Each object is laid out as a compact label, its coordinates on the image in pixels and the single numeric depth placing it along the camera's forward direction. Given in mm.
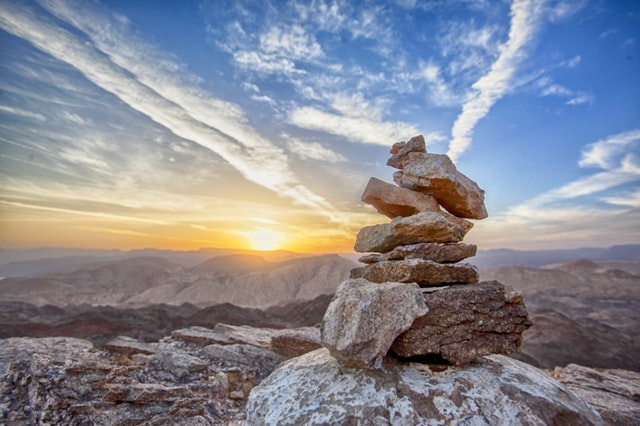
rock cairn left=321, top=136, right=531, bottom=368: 4824
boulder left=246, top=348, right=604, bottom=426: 4312
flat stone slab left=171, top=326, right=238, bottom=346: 15391
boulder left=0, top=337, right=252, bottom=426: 8508
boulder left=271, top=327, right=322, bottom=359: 14641
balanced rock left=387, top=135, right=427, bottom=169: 7911
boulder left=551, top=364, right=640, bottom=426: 11518
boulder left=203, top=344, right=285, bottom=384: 13043
